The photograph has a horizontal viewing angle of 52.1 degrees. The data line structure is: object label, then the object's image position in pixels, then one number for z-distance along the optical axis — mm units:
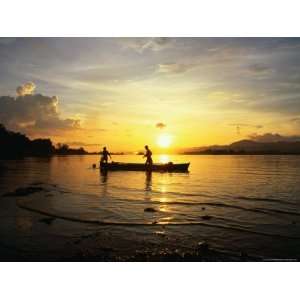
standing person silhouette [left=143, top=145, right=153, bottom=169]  11098
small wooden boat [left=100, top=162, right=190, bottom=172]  17875
